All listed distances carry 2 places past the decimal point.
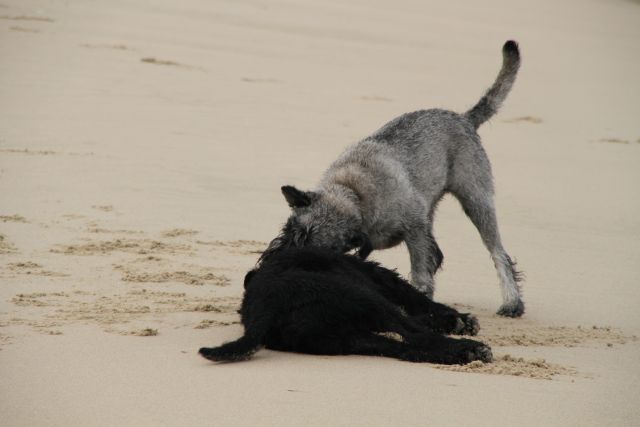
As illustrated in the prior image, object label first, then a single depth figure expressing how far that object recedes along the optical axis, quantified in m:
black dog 10.24
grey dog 13.19
